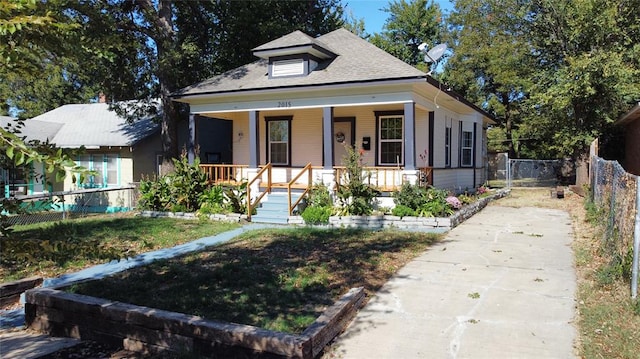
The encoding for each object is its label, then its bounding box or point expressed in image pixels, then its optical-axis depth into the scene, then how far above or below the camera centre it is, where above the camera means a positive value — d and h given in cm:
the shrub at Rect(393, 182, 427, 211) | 1166 -74
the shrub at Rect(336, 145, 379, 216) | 1172 -63
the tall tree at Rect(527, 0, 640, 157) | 1880 +448
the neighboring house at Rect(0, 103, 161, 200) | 2034 +124
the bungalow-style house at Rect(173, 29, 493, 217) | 1285 +197
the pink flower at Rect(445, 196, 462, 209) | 1229 -96
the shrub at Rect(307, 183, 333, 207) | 1245 -79
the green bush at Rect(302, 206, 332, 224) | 1170 -123
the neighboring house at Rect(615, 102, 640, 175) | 1836 +130
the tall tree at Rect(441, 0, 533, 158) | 2284 +714
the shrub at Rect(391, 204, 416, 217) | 1130 -112
